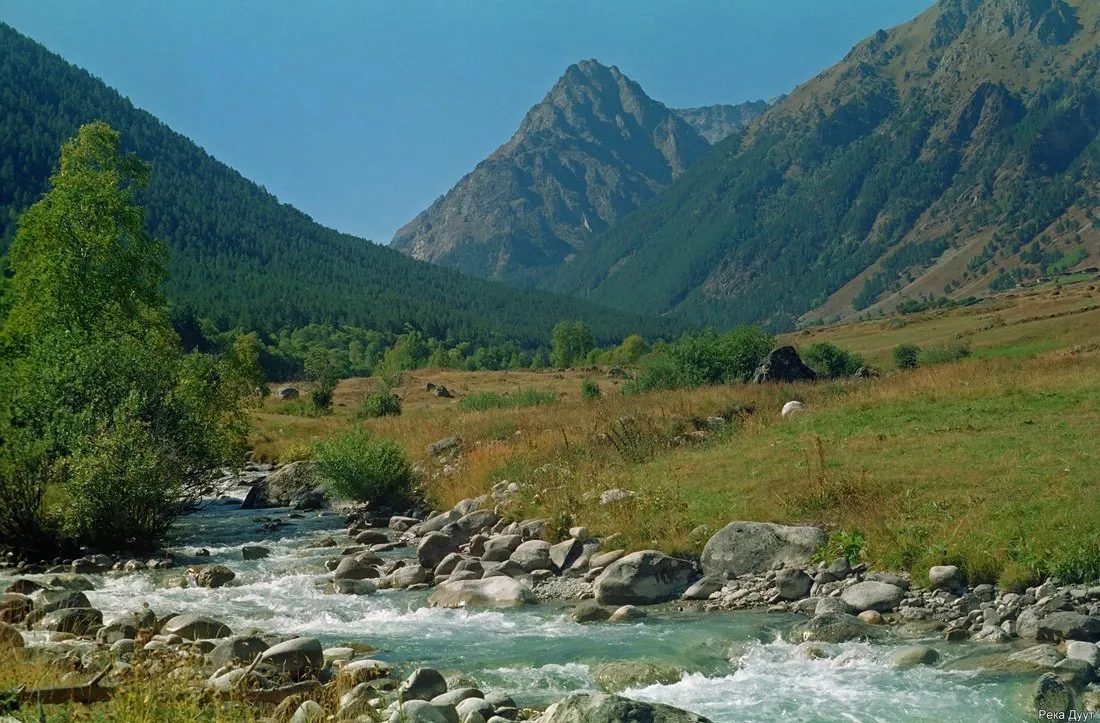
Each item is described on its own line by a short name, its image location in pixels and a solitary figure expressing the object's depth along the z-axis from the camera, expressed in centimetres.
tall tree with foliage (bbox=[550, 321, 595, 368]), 15375
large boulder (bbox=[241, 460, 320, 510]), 3130
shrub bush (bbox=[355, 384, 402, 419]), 5717
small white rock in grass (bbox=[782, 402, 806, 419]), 2818
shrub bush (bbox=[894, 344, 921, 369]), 7319
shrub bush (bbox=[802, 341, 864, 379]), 5721
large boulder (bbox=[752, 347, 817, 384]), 4306
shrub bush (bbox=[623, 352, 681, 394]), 4762
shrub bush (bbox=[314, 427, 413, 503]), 2738
